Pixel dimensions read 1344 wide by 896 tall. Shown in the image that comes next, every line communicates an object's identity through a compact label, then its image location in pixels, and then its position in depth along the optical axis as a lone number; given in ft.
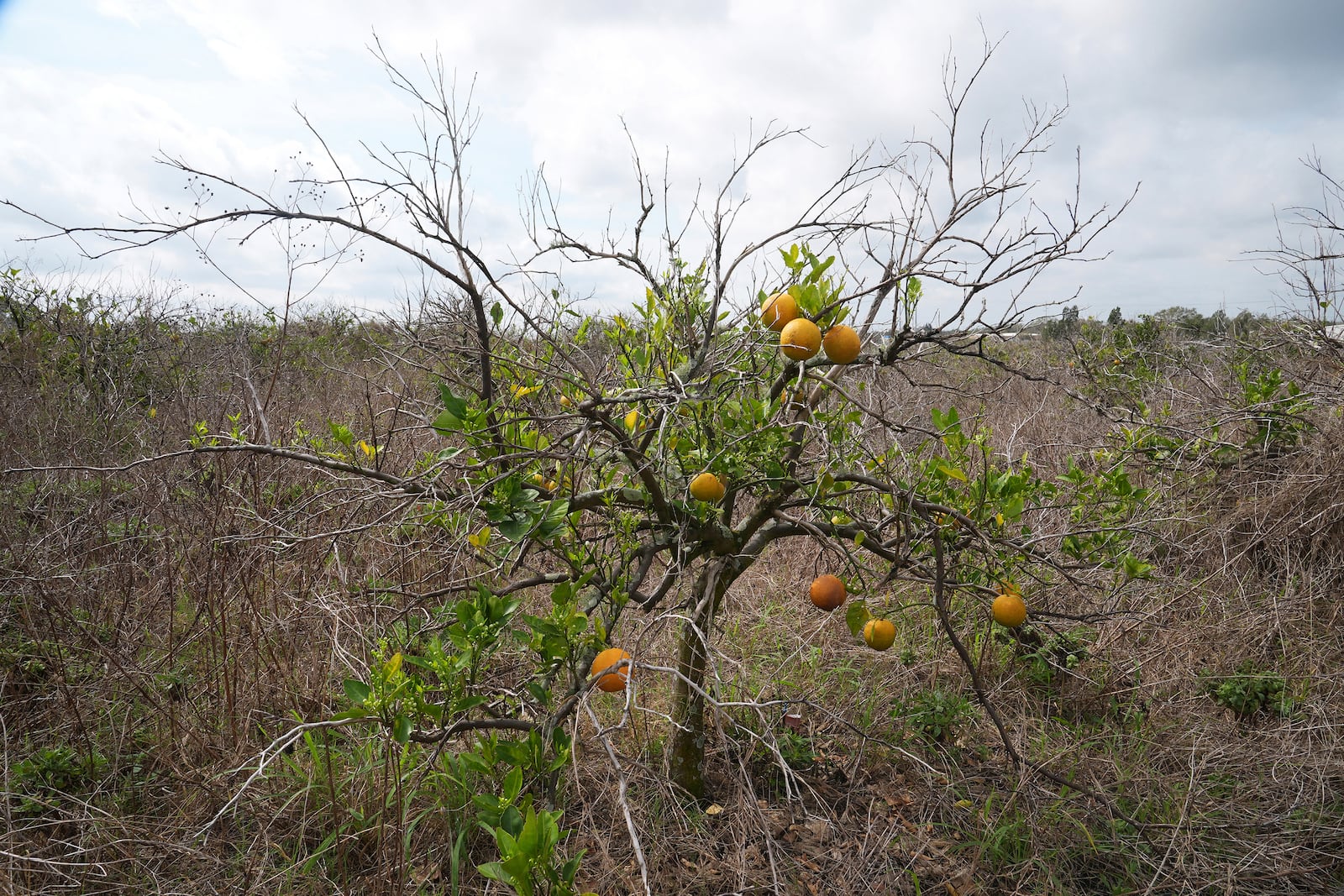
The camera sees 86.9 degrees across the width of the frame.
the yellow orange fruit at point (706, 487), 5.92
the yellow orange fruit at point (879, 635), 6.36
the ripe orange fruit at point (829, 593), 6.51
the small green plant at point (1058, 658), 9.66
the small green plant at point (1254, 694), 9.48
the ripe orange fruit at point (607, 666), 5.28
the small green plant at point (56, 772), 7.89
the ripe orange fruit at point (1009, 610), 6.51
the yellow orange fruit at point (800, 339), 4.96
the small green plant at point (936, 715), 9.01
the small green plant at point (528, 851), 4.17
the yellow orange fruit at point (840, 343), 5.26
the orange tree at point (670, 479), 5.11
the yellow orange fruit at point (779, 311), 5.51
